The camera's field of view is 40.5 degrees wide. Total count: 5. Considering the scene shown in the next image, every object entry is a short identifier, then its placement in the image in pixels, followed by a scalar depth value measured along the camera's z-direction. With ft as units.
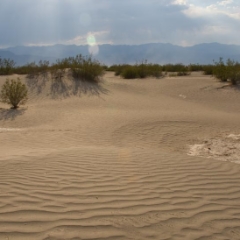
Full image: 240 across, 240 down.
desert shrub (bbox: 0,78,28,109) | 44.80
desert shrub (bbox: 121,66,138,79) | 76.69
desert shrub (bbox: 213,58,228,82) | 65.01
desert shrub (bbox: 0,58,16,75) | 74.28
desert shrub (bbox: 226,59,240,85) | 62.08
